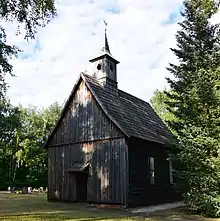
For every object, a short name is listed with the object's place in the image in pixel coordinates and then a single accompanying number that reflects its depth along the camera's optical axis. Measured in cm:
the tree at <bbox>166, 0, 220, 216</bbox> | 1462
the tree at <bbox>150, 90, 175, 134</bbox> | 5167
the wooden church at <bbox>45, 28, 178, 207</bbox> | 1797
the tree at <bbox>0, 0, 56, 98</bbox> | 1066
